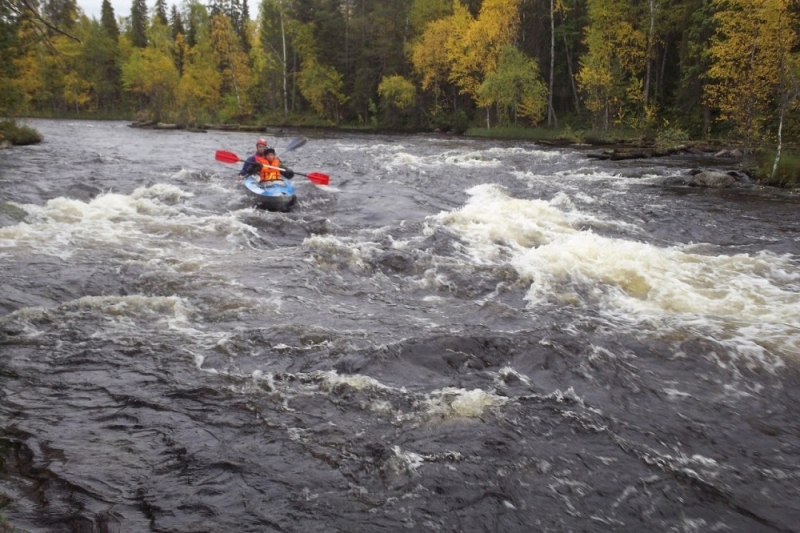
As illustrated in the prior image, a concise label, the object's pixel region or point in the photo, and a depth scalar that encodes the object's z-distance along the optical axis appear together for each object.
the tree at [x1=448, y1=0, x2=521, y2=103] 30.66
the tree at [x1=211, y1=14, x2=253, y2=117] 46.22
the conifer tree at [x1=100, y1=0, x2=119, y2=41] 59.72
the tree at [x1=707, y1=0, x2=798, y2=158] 14.03
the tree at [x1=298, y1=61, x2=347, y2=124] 41.59
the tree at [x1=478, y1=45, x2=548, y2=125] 28.81
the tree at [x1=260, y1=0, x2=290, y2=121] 42.25
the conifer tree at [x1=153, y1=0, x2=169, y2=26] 62.78
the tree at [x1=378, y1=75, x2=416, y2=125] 36.06
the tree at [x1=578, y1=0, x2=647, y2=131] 26.20
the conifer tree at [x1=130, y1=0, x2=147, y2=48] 60.88
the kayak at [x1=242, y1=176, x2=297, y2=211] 11.38
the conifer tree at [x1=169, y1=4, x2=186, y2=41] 58.78
